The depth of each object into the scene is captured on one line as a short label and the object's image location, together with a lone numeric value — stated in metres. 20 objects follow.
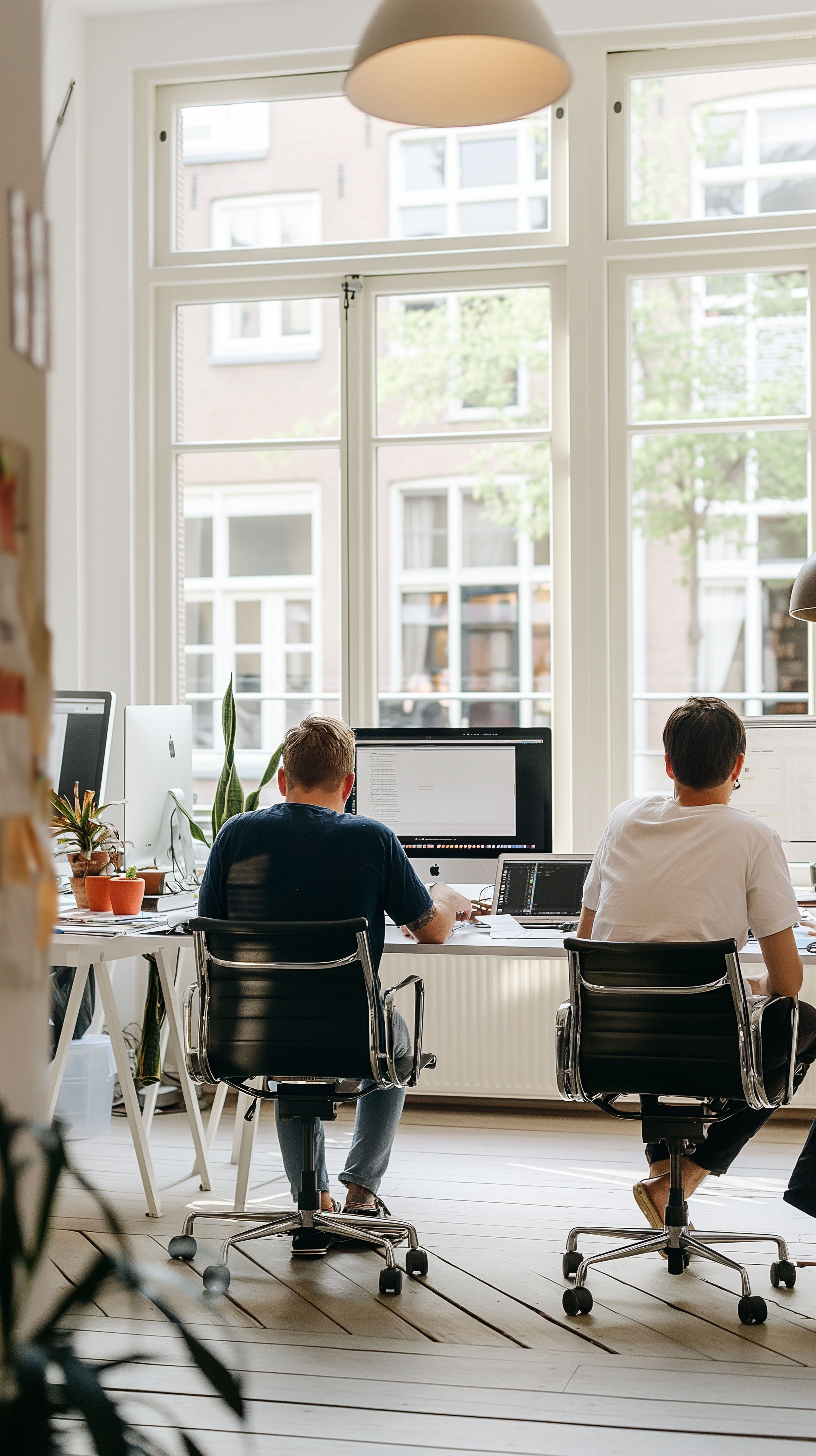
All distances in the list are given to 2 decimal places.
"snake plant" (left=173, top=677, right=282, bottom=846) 4.04
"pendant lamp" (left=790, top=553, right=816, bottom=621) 3.25
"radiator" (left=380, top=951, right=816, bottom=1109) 4.14
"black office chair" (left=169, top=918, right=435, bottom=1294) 2.62
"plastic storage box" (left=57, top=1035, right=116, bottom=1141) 3.99
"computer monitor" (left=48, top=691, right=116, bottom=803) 3.56
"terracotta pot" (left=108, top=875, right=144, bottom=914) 3.26
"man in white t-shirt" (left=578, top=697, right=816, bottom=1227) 2.60
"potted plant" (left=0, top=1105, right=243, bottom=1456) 1.03
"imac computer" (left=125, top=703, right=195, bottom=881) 3.45
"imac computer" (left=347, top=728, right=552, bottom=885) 3.54
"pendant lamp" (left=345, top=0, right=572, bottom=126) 2.18
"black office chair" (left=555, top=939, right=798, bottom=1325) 2.51
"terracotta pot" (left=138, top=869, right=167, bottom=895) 3.56
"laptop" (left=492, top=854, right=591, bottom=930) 3.26
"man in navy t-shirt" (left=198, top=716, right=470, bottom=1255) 2.74
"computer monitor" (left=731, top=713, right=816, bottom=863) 3.45
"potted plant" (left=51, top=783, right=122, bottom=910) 3.30
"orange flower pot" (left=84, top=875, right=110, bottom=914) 3.31
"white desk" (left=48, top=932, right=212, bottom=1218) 3.07
